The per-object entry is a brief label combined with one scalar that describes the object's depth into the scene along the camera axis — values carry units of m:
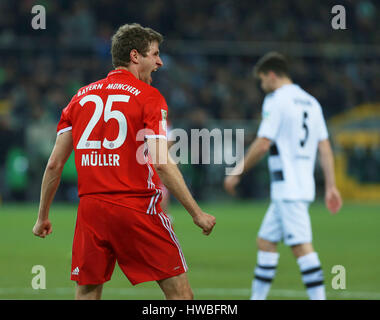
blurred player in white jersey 14.62
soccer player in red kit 9.64
